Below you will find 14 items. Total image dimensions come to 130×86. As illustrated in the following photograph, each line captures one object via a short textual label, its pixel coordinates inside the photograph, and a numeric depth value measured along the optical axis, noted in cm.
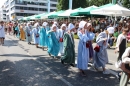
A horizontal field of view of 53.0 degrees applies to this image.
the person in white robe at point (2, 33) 998
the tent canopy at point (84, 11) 1126
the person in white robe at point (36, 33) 917
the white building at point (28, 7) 6653
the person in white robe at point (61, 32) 621
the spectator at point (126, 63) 211
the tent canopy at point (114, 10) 869
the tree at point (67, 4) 3248
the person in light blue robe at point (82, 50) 424
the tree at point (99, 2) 3086
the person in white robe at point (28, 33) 1078
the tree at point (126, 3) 2425
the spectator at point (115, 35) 961
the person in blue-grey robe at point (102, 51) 455
